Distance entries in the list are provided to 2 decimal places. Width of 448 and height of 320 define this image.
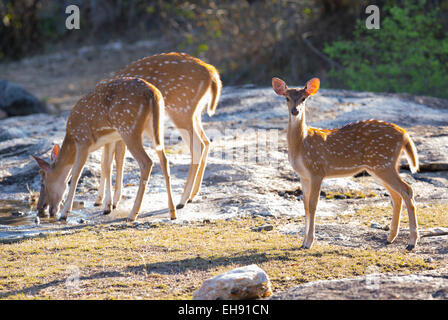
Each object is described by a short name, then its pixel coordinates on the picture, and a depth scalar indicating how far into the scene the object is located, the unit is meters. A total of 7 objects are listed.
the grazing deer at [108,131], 15.92
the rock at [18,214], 17.10
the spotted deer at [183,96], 17.70
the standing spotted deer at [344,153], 13.65
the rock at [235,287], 9.85
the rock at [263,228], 14.95
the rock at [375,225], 14.98
